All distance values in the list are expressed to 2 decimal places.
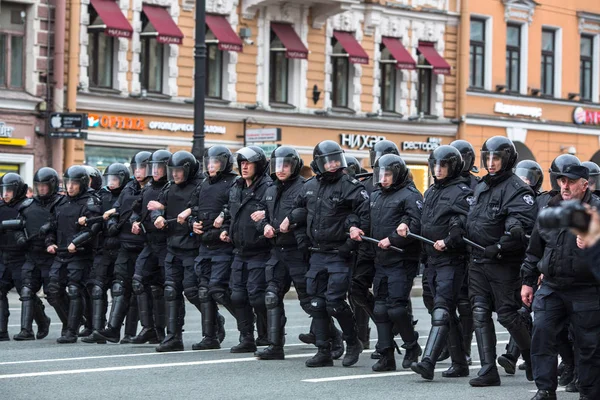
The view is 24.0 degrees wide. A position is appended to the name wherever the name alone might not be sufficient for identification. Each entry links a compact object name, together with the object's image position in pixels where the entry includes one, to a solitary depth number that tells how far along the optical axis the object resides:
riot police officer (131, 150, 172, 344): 14.52
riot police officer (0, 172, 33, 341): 15.66
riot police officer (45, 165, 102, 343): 15.22
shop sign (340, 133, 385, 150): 34.28
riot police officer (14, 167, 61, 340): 15.55
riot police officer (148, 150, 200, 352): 13.98
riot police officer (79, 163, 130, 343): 15.12
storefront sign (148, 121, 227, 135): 30.39
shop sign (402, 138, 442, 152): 35.91
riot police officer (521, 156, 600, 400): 9.59
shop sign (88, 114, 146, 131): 29.22
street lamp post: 22.05
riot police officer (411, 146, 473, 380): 11.54
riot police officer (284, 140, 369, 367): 12.43
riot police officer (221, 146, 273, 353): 13.42
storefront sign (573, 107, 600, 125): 39.66
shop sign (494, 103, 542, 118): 37.72
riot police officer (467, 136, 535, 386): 11.06
